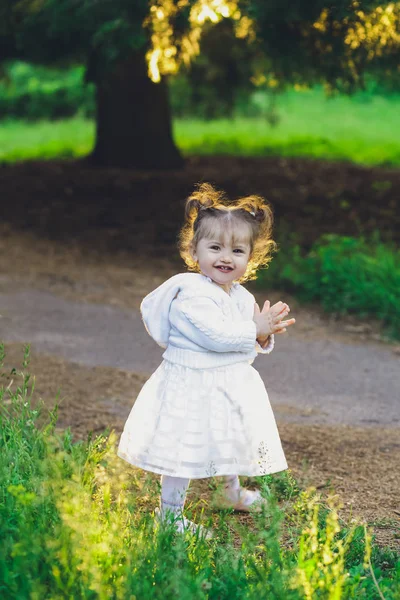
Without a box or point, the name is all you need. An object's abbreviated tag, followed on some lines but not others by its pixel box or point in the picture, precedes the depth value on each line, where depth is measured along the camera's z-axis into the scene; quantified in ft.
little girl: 10.73
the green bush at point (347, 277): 22.39
